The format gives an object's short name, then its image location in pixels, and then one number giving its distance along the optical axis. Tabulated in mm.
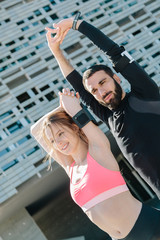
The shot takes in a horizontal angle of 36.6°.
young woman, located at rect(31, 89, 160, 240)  1999
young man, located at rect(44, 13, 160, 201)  1983
